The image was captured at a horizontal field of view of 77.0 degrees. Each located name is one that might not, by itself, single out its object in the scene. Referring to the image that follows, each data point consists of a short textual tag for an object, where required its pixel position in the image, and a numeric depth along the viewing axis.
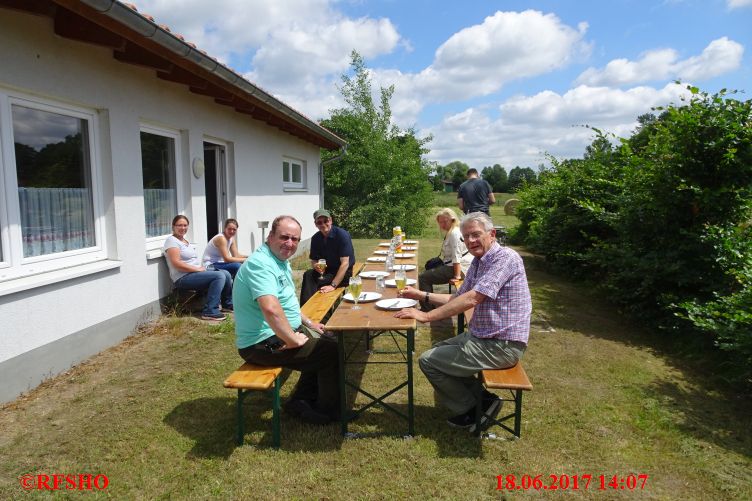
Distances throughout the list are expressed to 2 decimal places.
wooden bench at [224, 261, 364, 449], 2.79
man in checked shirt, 3.03
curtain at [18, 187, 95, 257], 3.80
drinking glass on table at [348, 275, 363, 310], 3.51
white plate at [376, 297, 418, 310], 3.38
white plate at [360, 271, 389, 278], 4.50
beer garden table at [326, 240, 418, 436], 3.00
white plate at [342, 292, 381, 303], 3.59
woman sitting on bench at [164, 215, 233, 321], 5.40
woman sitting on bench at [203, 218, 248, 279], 6.14
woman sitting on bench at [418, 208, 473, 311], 5.57
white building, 3.52
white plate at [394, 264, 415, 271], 4.89
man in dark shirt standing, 8.38
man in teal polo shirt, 2.93
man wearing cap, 5.20
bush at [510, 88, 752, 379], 4.36
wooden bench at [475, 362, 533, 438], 2.83
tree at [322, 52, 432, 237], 17.06
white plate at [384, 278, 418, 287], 4.15
